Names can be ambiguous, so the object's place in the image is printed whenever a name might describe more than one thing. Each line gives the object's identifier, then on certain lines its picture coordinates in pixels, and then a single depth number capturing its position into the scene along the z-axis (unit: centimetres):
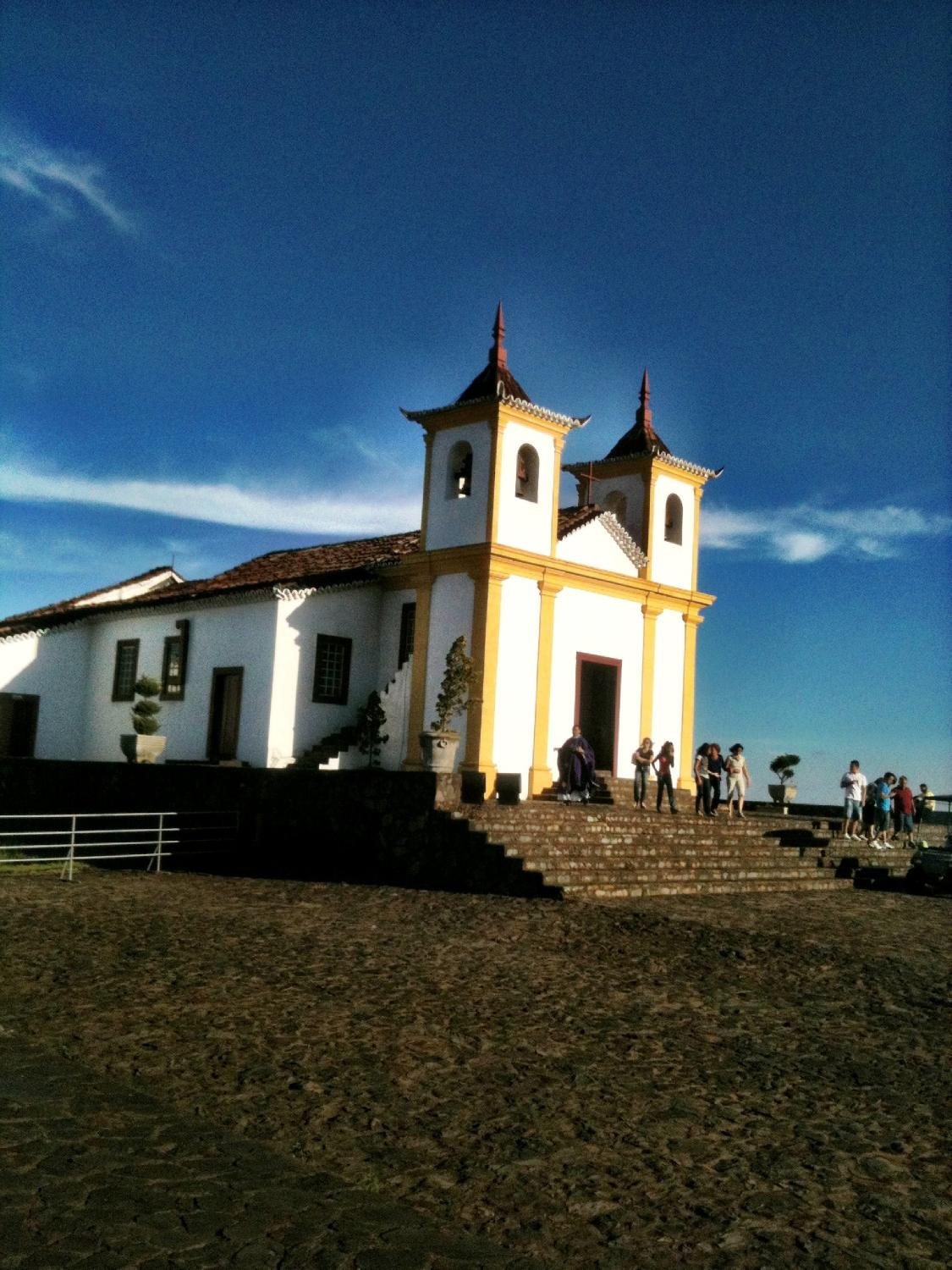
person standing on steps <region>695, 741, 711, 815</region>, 2128
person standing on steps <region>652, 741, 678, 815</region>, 2072
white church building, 2103
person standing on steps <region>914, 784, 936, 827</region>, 2435
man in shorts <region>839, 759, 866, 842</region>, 2106
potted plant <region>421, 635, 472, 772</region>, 1655
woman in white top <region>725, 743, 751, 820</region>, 2142
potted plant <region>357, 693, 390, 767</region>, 2214
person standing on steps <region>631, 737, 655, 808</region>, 2094
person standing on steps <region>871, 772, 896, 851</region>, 2197
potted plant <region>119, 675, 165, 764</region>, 2338
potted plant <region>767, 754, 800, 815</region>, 3228
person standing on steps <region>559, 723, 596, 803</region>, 1962
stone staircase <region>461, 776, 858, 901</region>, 1523
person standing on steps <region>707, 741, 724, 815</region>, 2130
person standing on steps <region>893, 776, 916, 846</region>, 2262
